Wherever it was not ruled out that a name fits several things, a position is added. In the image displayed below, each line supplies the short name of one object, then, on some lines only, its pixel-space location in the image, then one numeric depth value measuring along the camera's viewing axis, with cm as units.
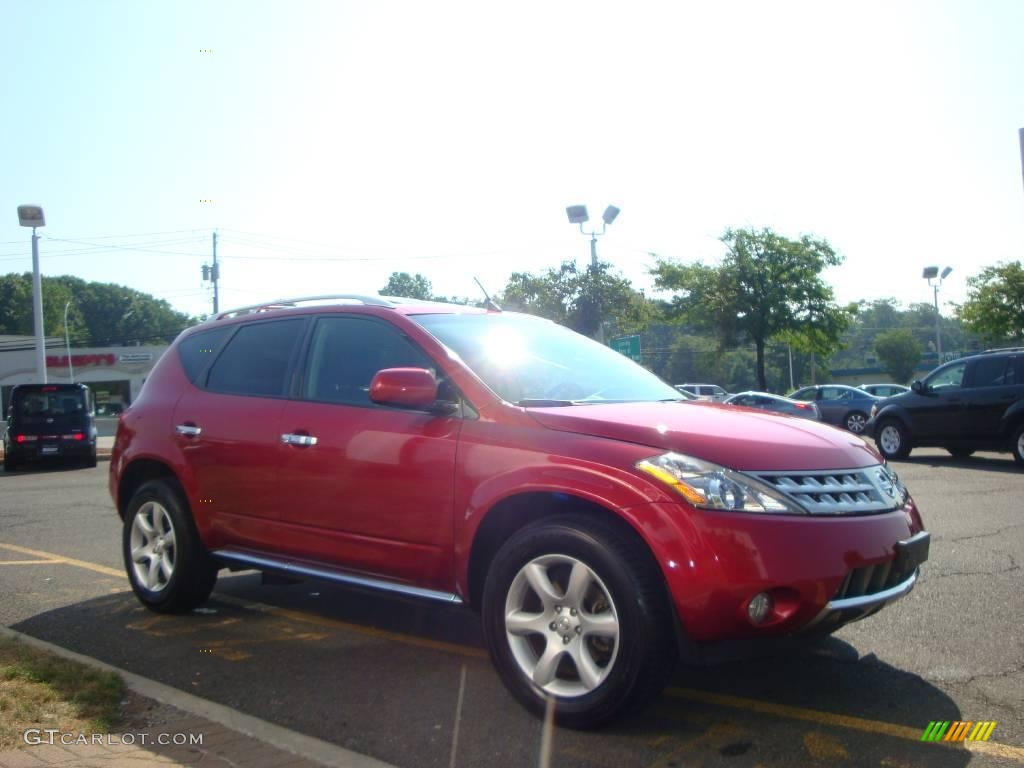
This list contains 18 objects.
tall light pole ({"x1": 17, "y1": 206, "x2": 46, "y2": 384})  3050
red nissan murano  358
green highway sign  2441
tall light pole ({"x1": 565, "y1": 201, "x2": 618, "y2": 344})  2609
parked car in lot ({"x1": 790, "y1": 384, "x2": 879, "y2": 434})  2666
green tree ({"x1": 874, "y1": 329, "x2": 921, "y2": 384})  8438
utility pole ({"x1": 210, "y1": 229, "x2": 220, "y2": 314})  5031
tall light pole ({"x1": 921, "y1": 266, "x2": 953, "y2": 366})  4834
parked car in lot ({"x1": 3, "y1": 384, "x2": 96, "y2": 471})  2031
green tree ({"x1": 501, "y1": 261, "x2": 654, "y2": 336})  2964
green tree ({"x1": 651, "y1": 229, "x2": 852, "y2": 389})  4134
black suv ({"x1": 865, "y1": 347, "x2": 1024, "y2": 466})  1408
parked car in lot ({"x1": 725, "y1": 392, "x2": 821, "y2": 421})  2370
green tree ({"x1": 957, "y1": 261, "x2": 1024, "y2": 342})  4247
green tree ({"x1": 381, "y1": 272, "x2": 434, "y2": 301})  10824
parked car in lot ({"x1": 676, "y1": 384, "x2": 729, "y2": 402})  3669
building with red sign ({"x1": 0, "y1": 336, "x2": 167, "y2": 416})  5972
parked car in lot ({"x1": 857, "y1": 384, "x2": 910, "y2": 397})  3505
